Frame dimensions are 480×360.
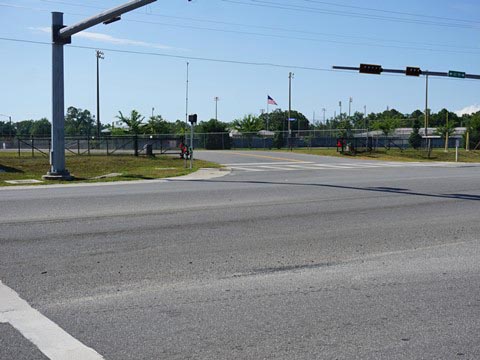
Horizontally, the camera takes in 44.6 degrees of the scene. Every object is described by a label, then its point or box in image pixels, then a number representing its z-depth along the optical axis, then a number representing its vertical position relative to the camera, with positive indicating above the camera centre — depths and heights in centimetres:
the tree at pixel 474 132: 6738 +83
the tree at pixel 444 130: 8315 +132
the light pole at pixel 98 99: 7029 +429
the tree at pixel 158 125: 8252 +153
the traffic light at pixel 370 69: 3366 +399
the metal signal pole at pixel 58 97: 2233 +143
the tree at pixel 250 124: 8806 +187
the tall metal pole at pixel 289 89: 7554 +624
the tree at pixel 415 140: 6084 -16
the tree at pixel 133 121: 6725 +163
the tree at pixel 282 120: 14388 +432
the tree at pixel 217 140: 6556 -45
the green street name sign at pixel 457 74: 3660 +408
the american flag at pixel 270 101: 7196 +438
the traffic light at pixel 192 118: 2850 +84
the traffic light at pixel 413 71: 3484 +402
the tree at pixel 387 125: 7544 +169
